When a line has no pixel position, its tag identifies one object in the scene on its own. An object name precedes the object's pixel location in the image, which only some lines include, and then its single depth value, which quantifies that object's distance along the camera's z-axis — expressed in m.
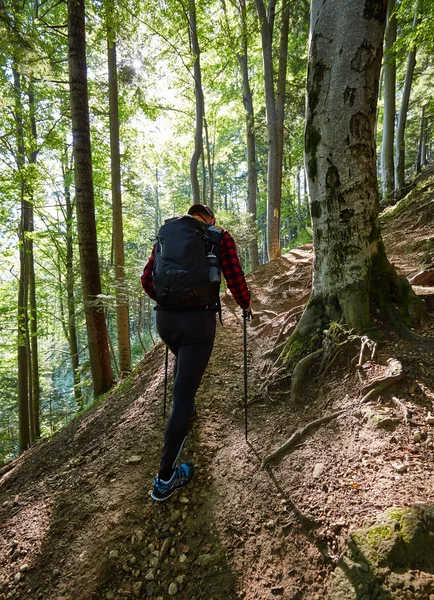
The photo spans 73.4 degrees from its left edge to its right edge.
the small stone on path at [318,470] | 2.08
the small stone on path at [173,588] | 1.82
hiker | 2.35
